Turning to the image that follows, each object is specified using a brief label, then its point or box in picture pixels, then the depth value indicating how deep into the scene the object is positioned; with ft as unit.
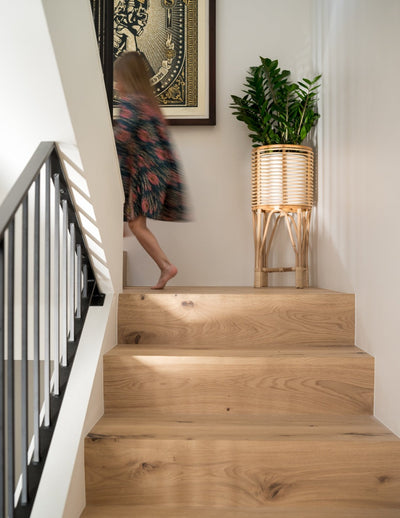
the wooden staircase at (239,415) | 4.41
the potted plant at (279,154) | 8.19
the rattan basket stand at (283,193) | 8.17
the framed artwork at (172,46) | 9.68
